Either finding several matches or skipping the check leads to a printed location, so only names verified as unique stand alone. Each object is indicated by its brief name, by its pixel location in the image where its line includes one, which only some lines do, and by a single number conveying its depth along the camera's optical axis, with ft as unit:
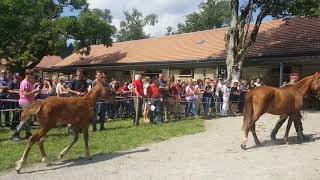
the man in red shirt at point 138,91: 35.46
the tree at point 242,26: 54.54
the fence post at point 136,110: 34.43
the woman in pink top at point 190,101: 40.71
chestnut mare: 25.12
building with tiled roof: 59.29
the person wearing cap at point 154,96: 36.46
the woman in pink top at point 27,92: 25.92
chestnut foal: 20.55
